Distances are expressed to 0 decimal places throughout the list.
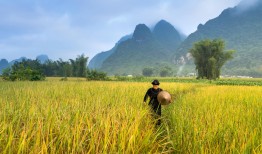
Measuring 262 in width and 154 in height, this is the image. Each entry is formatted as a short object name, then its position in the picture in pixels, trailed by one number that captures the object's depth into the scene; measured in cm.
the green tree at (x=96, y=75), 4934
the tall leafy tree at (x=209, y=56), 5597
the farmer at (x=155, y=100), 610
